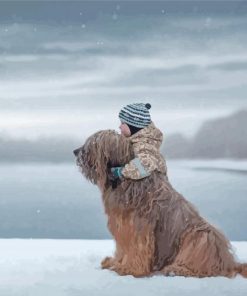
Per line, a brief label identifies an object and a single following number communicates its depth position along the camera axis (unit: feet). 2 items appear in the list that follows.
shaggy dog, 10.31
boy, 10.35
